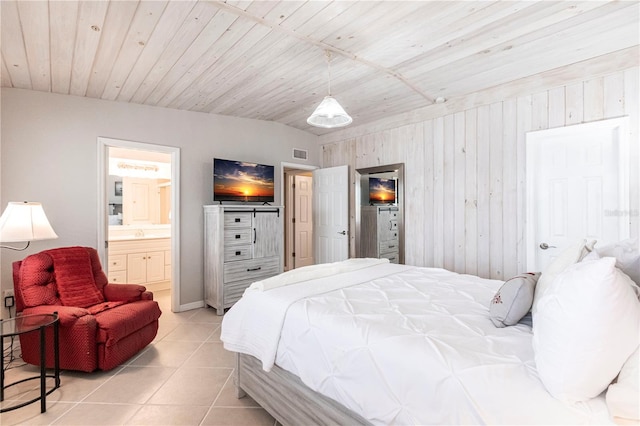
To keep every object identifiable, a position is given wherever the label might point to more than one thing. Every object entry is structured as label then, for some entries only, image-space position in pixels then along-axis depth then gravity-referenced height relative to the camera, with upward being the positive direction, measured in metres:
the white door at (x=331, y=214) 4.80 -0.01
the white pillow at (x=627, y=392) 0.89 -0.52
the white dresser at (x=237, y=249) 3.95 -0.46
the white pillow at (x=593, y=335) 0.93 -0.37
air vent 5.14 +0.98
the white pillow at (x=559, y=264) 1.43 -0.25
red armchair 2.41 -0.79
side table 2.01 -0.75
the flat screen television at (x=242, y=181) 4.20 +0.45
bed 1.01 -0.57
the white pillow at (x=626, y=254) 1.28 -0.18
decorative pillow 1.43 -0.42
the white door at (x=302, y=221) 6.62 -0.17
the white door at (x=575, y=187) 2.68 +0.23
